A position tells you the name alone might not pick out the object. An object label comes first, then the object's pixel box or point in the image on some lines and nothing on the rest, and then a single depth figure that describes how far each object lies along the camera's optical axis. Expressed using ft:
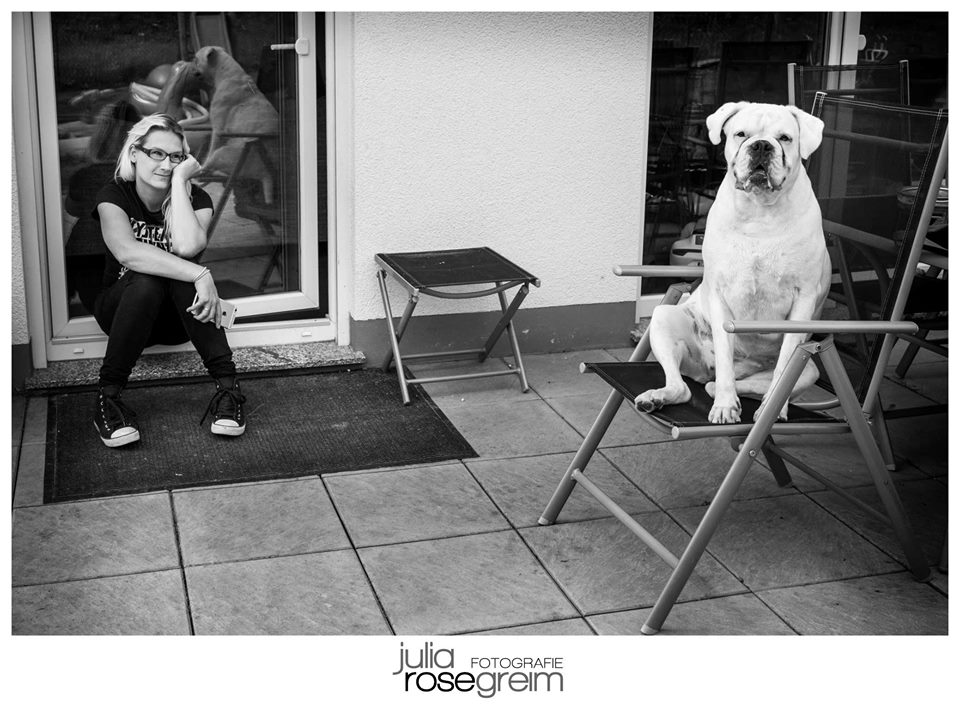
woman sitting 13.03
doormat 12.10
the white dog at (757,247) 9.39
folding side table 13.96
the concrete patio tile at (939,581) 10.02
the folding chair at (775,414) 8.94
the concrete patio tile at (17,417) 12.99
